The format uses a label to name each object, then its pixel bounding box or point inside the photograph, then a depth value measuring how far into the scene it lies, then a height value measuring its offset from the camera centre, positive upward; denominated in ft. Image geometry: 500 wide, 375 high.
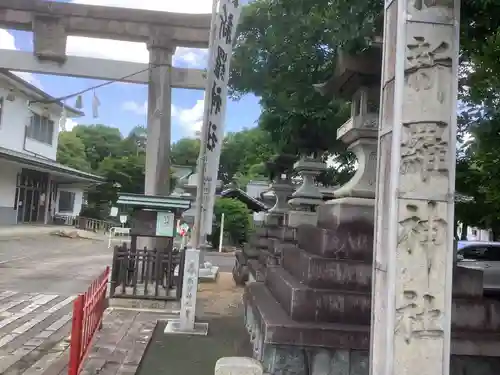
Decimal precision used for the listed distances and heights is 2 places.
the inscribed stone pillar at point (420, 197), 9.93 +0.71
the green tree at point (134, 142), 156.35 +24.36
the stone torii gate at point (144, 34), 37.19 +13.81
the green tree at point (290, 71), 28.53 +10.04
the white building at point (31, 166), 80.18 +7.16
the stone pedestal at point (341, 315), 14.49 -2.69
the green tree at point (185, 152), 164.04 +22.80
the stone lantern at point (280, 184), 42.39 +3.51
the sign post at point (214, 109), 21.91 +5.04
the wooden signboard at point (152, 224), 29.86 -0.48
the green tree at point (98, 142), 151.33 +22.40
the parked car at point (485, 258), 37.37 -1.85
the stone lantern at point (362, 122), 16.99 +3.89
